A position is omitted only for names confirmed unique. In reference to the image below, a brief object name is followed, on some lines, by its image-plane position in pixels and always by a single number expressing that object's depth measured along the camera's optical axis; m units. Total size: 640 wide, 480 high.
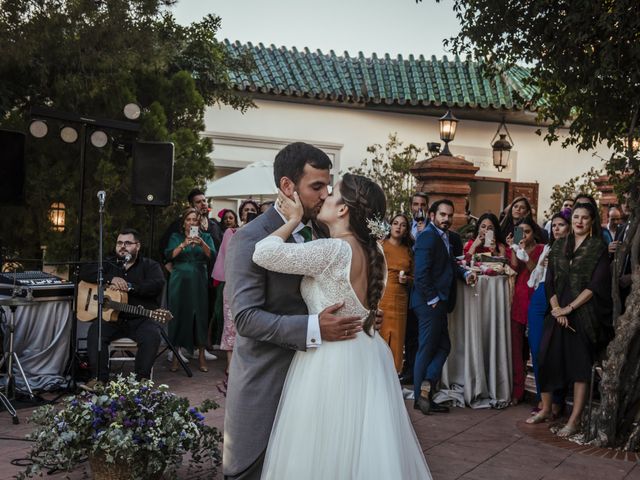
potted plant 4.77
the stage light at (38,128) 8.53
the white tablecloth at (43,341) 8.06
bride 3.35
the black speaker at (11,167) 9.08
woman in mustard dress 8.49
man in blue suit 7.73
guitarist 7.96
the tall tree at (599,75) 6.43
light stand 8.14
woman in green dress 9.42
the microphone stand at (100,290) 6.90
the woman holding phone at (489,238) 8.84
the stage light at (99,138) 8.89
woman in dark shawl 7.01
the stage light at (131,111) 9.16
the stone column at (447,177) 12.39
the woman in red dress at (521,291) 8.23
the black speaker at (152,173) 9.66
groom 3.37
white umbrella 12.73
